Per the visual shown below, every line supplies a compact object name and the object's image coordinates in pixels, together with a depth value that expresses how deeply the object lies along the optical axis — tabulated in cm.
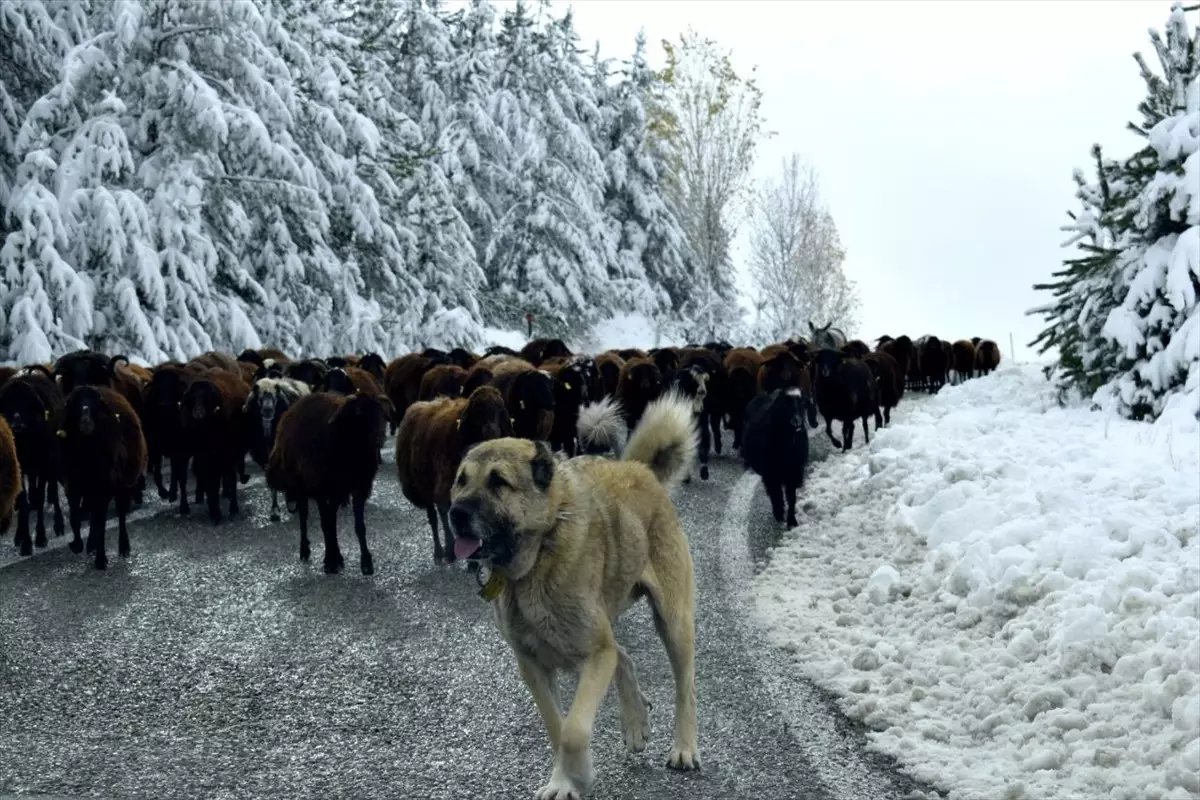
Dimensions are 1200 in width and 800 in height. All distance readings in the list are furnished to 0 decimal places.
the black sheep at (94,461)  1199
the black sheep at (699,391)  1875
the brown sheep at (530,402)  1489
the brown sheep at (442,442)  1154
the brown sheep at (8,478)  1038
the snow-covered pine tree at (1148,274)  1542
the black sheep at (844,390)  2044
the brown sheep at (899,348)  3444
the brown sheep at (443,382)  1773
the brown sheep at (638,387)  2012
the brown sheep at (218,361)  2064
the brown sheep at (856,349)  2494
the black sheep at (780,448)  1380
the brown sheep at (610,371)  2299
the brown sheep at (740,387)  2091
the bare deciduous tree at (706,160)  5434
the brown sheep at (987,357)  4341
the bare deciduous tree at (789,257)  6512
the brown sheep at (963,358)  4206
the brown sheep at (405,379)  2244
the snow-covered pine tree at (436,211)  4206
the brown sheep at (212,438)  1418
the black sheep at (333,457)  1166
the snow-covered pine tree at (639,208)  5775
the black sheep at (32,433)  1288
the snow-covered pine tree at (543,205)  5322
